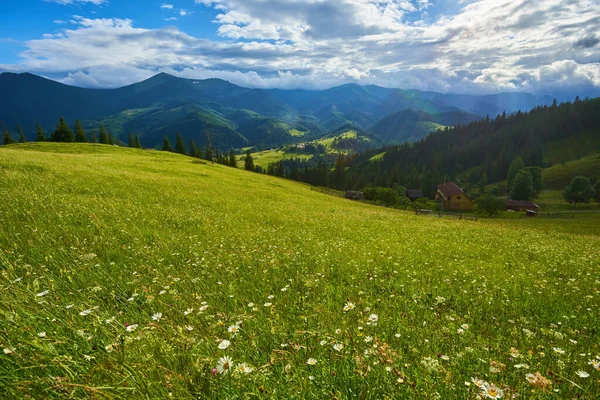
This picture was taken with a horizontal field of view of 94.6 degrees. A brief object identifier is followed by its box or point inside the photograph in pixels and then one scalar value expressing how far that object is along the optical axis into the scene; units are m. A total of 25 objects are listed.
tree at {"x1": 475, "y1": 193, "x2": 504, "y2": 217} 101.75
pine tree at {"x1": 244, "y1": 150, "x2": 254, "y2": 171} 134.75
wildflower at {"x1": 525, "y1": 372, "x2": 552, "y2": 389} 2.41
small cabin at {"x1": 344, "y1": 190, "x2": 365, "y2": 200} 130.55
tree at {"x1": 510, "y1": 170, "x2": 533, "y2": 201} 130.75
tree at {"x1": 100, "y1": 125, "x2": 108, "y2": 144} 112.16
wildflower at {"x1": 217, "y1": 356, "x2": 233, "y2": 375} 2.42
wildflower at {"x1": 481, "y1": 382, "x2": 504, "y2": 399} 2.27
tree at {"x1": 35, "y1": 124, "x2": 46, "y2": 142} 104.49
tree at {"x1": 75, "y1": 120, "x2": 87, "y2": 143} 102.42
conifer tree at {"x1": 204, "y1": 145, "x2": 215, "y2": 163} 125.71
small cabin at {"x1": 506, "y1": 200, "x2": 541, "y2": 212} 123.00
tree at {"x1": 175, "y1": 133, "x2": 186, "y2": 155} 124.14
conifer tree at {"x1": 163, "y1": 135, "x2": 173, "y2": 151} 121.07
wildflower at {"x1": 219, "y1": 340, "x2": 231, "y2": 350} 2.60
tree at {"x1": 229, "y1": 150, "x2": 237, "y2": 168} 133.25
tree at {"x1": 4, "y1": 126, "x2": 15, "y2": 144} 110.50
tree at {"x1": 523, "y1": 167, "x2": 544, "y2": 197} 140.25
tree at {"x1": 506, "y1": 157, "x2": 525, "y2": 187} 171.75
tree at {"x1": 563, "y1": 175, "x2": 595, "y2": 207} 111.94
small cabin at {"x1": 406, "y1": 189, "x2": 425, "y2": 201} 162.75
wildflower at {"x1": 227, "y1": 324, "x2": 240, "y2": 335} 3.43
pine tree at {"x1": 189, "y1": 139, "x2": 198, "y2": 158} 124.56
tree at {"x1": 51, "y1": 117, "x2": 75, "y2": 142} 100.44
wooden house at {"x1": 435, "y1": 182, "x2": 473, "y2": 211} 134.25
